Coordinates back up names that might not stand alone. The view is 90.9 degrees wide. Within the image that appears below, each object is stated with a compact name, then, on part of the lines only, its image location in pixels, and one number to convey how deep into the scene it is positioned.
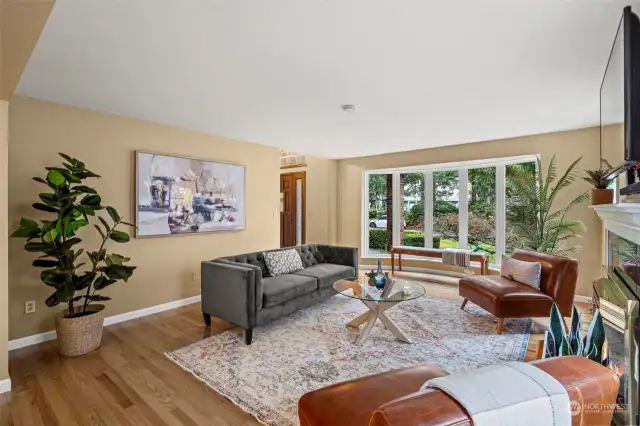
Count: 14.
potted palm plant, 4.18
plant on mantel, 2.64
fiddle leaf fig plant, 2.66
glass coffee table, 3.01
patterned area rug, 2.28
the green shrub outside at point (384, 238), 6.32
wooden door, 7.51
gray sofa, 3.01
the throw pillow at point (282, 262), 3.96
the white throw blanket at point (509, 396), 0.76
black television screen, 1.58
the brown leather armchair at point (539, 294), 3.21
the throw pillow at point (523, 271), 3.48
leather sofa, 0.74
